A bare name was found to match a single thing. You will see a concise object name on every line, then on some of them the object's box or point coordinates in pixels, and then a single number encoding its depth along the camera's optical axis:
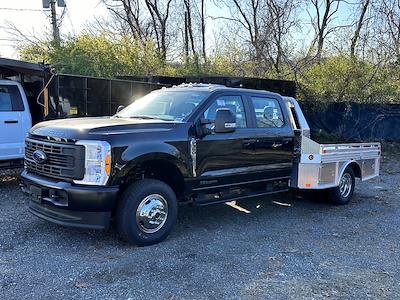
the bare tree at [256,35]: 17.88
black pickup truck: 4.67
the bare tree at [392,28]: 15.89
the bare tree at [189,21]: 25.97
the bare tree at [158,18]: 26.78
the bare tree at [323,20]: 20.37
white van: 7.70
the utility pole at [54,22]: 17.26
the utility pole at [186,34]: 25.88
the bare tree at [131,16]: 27.11
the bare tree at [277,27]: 17.66
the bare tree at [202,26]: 25.31
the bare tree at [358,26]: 16.33
